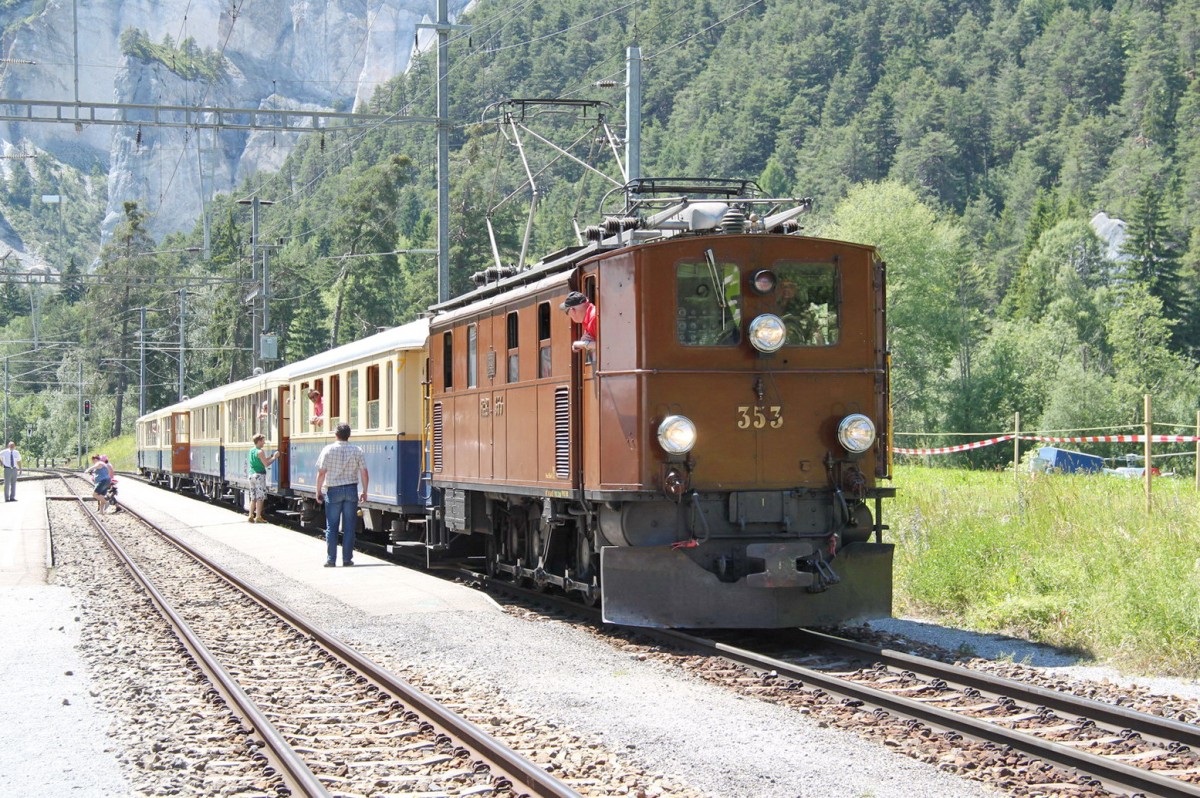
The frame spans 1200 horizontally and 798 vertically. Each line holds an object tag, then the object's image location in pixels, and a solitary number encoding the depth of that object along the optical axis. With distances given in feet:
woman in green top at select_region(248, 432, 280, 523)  90.33
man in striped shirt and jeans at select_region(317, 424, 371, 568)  58.08
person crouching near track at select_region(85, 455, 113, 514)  111.75
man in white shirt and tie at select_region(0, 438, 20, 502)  130.41
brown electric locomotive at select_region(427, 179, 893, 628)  34.78
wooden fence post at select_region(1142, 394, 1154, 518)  47.07
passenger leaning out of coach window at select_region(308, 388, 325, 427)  76.59
